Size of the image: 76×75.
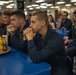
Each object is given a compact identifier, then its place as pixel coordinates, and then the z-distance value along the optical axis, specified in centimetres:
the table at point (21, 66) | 151
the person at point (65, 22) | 598
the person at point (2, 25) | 373
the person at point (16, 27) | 260
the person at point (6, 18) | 340
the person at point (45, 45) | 176
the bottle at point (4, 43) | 227
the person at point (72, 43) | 321
